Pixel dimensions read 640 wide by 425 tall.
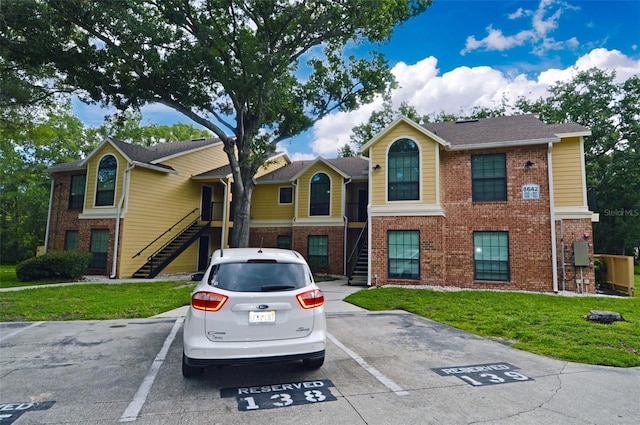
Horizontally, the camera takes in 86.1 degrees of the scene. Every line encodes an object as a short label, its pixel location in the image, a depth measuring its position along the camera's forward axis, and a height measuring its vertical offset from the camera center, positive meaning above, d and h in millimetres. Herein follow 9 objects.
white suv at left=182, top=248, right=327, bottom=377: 3859 -848
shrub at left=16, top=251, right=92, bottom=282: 14547 -1266
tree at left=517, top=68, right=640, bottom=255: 23453 +7592
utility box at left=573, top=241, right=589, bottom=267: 12094 -127
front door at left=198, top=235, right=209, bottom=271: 20642 -654
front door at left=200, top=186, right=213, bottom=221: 20905 +2278
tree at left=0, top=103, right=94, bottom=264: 27578 +4717
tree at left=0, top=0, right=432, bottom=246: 12516 +7549
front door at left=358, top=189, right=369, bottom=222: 19078 +2284
